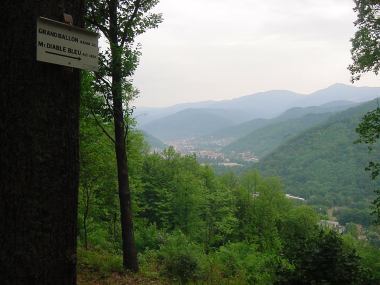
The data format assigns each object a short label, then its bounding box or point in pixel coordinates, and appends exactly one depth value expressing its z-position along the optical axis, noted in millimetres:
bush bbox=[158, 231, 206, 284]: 10531
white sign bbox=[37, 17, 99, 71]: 2572
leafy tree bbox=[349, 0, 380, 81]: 12055
